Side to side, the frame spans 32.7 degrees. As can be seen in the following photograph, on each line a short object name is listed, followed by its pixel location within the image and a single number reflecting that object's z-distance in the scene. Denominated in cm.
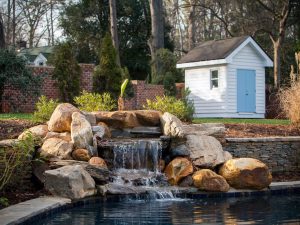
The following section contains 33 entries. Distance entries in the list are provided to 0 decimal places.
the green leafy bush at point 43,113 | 1188
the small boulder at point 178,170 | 980
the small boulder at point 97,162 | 943
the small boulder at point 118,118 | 1138
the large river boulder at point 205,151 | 1013
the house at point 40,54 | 3744
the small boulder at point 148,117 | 1165
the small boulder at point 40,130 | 1036
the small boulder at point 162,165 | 1042
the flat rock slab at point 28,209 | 621
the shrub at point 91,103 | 1277
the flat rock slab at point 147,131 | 1153
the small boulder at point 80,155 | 957
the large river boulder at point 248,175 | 955
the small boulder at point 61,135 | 1010
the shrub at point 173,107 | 1309
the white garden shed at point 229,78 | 2133
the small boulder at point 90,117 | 1100
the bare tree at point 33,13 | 3428
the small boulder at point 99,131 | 1070
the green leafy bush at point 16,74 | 1511
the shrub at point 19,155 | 738
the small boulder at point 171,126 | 1069
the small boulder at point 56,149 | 938
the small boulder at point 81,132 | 977
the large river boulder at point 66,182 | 813
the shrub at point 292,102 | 1318
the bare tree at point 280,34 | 2503
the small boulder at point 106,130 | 1105
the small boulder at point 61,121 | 1045
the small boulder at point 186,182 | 968
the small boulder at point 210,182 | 930
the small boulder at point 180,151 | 1038
